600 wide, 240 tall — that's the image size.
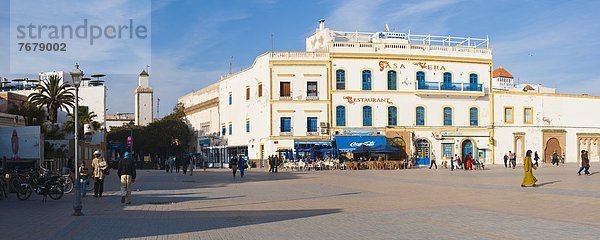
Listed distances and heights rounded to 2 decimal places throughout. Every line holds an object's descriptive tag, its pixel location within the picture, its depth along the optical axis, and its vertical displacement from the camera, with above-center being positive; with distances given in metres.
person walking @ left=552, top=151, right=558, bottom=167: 59.77 -1.92
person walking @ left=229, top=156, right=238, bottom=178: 40.19 -1.63
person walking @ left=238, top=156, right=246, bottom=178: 39.70 -1.62
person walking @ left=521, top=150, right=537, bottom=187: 25.59 -1.44
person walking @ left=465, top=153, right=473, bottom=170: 50.16 -1.92
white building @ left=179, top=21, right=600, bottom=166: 57.69 +3.44
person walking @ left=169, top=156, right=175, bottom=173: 54.92 -2.05
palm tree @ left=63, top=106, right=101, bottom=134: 56.97 +1.71
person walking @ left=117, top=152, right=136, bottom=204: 20.06 -1.11
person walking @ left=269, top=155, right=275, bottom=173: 48.16 -1.76
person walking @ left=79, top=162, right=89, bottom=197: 22.94 -1.34
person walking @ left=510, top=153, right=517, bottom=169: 52.08 -1.89
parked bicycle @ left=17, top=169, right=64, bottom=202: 20.86 -1.54
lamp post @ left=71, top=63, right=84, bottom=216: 16.53 -0.44
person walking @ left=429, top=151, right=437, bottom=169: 55.86 -1.93
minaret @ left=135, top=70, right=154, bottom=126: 101.88 +5.63
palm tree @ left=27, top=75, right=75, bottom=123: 54.25 +3.43
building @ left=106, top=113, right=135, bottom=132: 117.03 +3.40
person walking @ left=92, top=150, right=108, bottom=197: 22.65 -1.14
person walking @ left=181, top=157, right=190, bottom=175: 46.93 -1.99
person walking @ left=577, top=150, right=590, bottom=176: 35.50 -1.31
